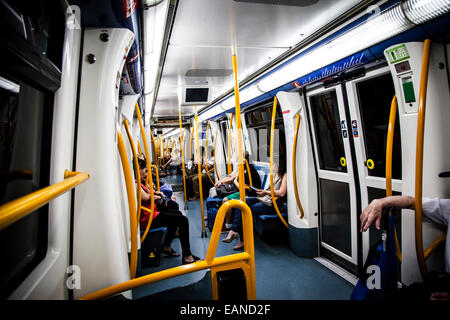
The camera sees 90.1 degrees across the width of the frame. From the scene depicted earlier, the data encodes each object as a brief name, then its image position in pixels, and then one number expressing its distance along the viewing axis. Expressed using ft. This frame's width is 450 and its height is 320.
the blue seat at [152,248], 10.38
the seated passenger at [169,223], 10.60
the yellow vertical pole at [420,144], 4.97
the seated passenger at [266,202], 12.23
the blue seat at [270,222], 12.24
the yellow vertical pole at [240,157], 6.88
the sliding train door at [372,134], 7.84
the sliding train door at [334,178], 9.31
